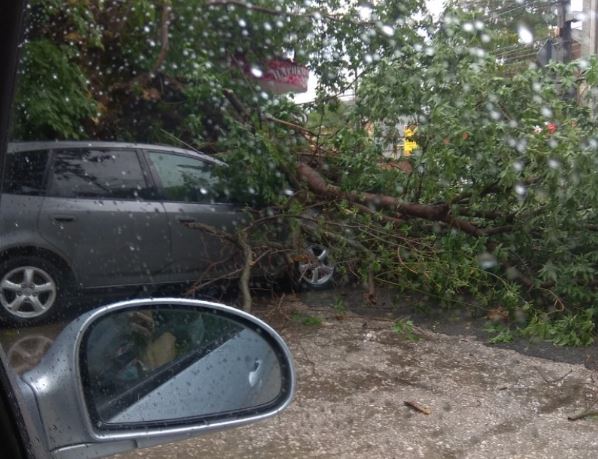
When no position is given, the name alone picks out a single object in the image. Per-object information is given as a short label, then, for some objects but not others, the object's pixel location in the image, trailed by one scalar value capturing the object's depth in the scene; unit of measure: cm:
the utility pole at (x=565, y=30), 565
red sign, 509
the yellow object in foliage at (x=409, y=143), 569
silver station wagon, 232
